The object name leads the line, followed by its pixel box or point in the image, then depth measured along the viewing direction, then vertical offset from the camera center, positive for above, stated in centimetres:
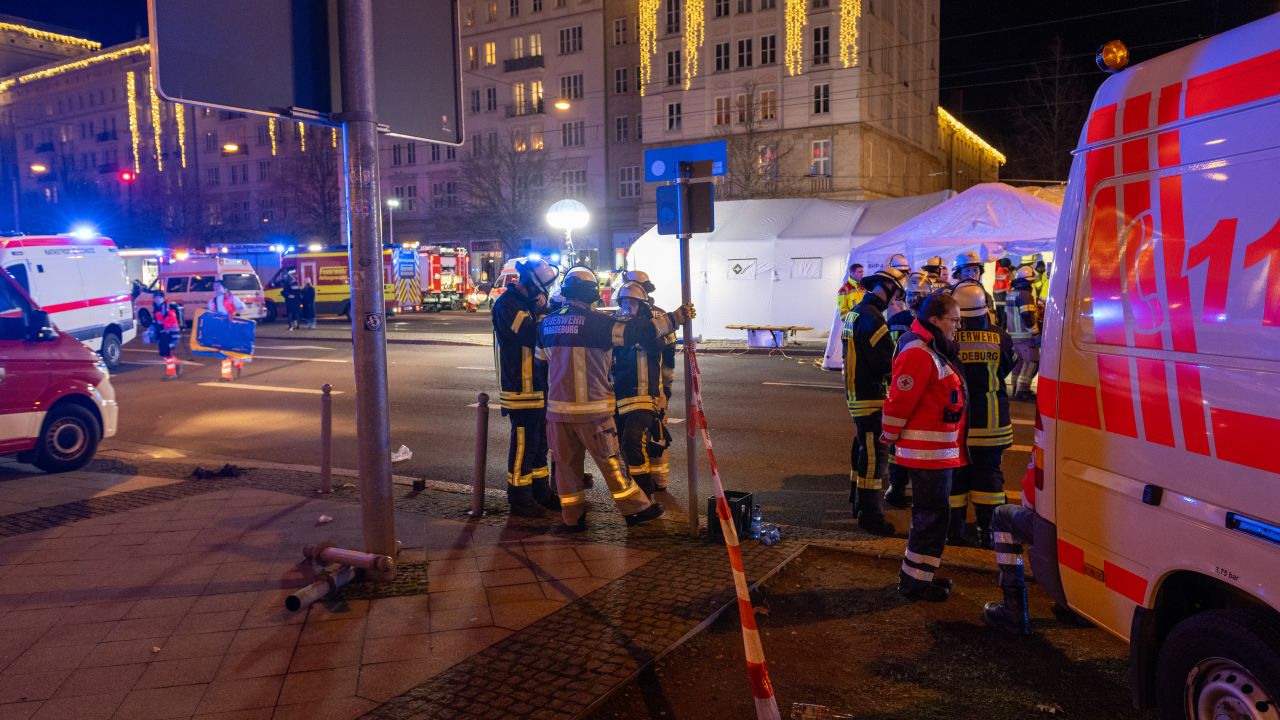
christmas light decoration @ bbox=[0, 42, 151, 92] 7412 +2054
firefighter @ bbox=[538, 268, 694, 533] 627 -72
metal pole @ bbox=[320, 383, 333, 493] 762 -133
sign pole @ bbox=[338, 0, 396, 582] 507 +34
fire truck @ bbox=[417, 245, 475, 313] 3859 +51
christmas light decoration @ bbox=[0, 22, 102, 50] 8638 +2658
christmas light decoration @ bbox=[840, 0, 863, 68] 4447 +1292
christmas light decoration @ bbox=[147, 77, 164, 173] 7100 +1334
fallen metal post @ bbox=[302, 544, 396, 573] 526 -161
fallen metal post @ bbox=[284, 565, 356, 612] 486 -169
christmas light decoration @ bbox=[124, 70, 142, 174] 7212 +1605
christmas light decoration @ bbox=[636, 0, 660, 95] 4975 +1436
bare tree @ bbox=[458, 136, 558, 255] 5169 +599
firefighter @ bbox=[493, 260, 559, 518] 694 -78
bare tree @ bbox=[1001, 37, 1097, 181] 3891 +788
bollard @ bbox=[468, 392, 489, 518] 677 -131
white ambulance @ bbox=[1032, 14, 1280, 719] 268 -35
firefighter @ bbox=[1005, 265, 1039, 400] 1280 -67
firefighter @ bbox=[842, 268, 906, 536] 651 -84
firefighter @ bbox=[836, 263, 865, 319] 1345 -17
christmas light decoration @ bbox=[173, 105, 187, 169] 7019 +1338
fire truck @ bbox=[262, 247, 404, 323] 3550 +62
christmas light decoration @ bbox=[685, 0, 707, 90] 4853 +1411
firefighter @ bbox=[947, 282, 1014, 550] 600 -93
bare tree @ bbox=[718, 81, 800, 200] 4253 +675
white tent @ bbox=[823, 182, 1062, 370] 1644 +103
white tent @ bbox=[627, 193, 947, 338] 2131 +67
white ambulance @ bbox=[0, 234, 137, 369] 1581 +24
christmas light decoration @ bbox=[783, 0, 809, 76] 4566 +1313
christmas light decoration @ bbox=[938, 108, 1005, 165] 6412 +1237
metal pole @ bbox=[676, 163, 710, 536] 602 -64
